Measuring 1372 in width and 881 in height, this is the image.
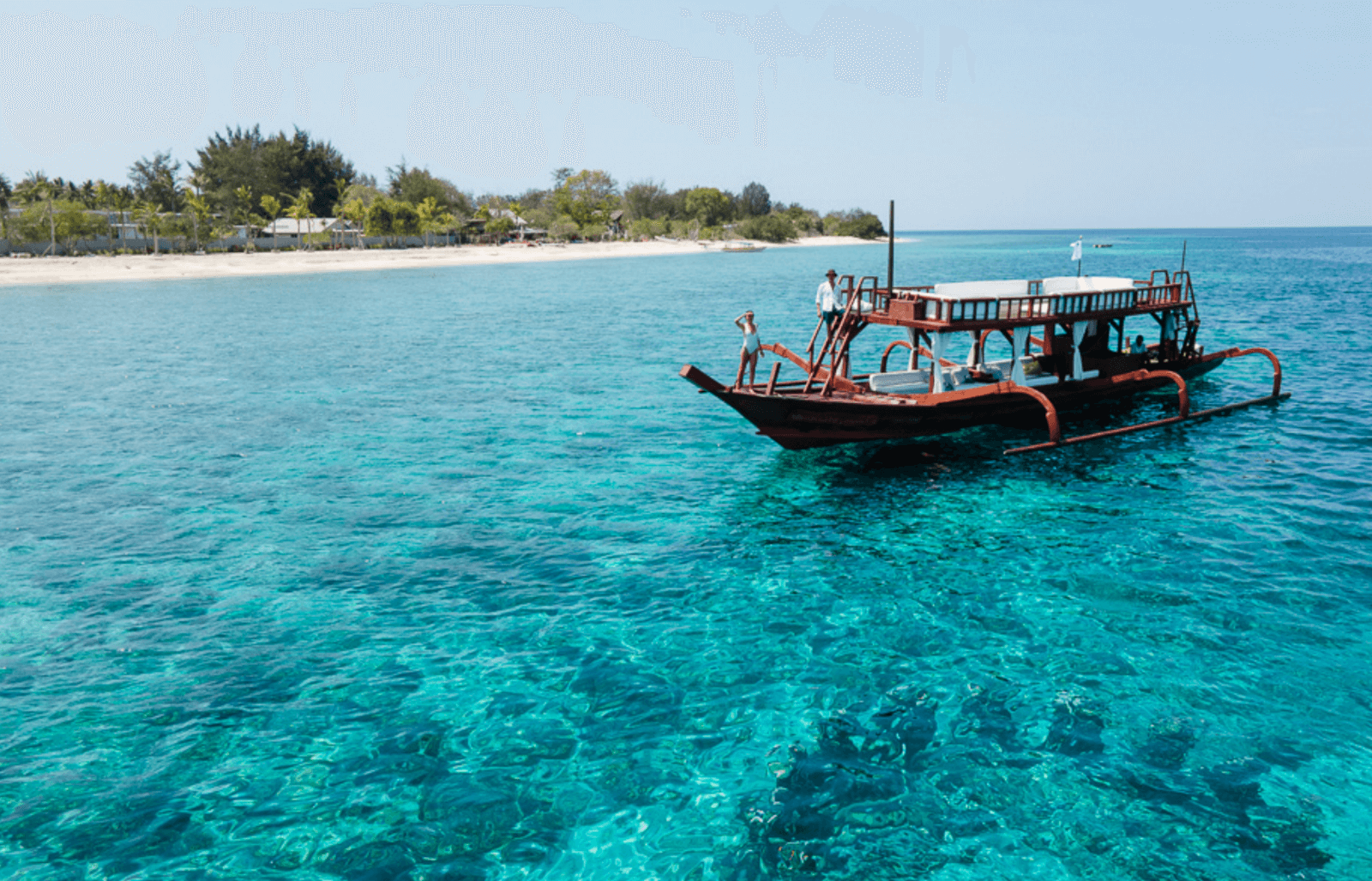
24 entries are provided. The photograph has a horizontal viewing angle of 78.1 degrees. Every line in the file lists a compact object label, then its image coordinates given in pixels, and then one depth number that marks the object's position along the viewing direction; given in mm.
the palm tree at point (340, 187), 128750
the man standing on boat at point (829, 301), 20969
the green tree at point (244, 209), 116500
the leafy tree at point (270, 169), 130125
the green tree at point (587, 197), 158250
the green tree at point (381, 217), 121375
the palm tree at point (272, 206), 121975
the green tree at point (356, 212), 121312
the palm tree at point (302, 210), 114900
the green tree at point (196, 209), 105188
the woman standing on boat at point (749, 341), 19781
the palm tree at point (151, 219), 101688
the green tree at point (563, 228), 154125
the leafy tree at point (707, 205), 182250
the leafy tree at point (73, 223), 93594
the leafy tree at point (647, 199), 180125
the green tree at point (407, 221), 124500
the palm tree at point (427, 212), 125312
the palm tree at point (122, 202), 104038
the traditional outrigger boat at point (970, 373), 19812
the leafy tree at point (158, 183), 121688
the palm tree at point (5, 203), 92375
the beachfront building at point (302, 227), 120562
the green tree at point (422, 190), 136125
